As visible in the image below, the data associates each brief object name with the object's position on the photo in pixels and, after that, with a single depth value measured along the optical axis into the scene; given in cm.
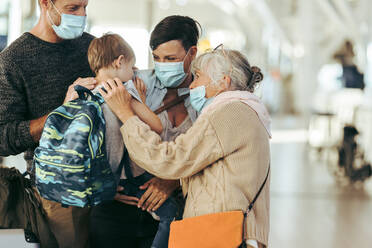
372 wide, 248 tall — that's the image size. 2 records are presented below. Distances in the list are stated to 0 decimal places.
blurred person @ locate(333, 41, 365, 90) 1055
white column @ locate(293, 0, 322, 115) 1977
